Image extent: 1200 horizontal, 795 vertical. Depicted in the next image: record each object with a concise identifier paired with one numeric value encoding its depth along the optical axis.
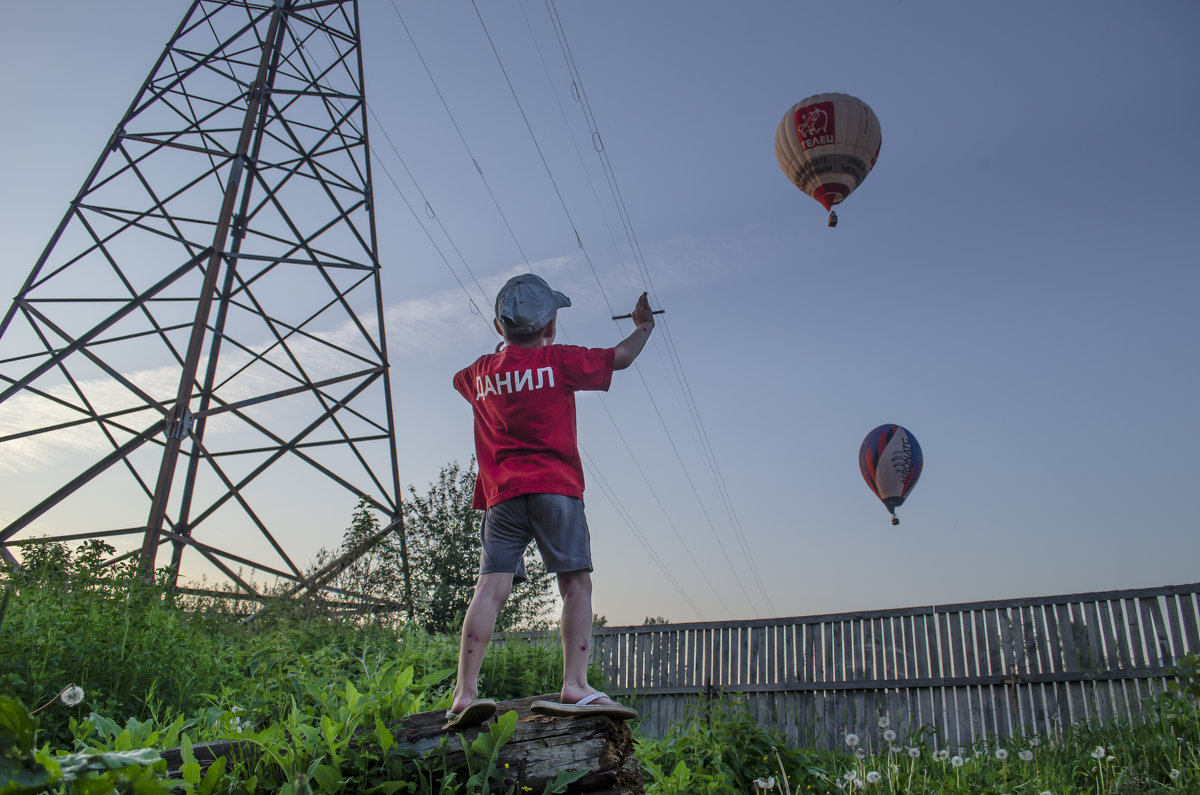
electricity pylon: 7.17
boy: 2.76
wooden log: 2.38
